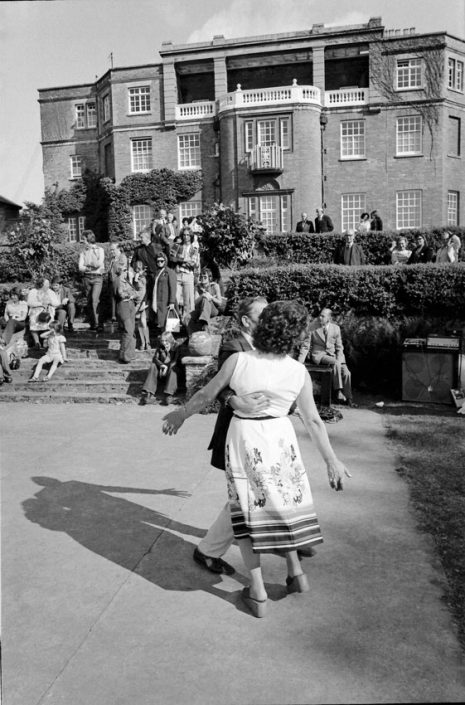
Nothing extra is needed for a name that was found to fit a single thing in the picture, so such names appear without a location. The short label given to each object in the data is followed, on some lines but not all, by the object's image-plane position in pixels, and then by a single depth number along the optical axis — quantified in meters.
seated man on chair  10.12
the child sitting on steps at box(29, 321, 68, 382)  11.95
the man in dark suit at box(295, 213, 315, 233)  20.80
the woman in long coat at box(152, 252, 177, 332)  12.37
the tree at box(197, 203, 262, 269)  16.83
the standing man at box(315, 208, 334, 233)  20.29
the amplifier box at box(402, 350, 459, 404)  9.80
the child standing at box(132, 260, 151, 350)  12.58
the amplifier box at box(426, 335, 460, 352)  9.77
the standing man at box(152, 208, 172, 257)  13.25
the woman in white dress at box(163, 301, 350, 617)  3.83
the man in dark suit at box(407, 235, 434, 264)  15.05
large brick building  32.94
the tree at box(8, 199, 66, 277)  19.05
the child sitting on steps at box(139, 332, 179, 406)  10.66
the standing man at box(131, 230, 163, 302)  13.09
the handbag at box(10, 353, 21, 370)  12.60
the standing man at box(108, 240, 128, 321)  13.12
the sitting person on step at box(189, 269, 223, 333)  11.44
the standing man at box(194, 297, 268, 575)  4.43
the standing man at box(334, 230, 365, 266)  15.23
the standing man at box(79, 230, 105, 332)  14.28
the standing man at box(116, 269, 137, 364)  12.06
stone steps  11.17
